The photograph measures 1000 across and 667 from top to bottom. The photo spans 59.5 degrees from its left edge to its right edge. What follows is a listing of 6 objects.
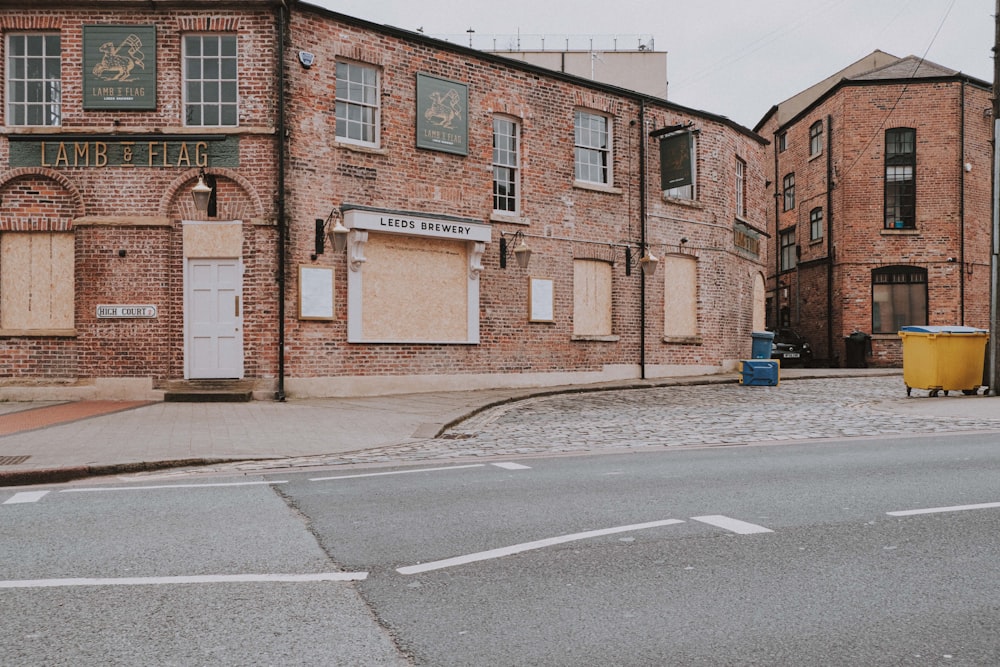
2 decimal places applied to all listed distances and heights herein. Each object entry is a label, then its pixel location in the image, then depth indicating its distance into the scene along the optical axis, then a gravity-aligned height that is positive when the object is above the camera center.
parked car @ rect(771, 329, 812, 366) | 29.88 -0.78
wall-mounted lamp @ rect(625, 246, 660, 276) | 21.69 +1.62
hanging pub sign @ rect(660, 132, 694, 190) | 21.84 +4.19
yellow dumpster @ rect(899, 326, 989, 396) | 17.06 -0.59
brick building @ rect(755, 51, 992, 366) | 30.56 +4.33
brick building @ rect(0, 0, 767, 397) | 15.93 +2.36
